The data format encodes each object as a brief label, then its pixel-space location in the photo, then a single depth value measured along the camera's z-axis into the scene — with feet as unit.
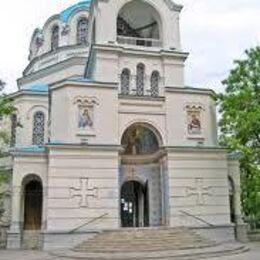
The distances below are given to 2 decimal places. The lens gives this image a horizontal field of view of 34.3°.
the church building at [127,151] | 67.41
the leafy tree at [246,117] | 61.11
